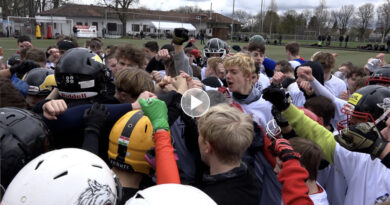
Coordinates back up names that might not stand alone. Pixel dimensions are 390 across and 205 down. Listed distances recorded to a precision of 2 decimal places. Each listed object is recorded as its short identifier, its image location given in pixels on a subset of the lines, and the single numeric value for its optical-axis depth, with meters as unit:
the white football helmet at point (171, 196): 1.41
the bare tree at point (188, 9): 110.64
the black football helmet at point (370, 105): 2.72
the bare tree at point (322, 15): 87.19
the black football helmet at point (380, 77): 3.99
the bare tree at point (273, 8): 93.40
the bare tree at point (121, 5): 73.12
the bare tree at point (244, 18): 98.44
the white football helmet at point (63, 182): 1.49
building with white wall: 72.81
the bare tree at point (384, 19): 70.56
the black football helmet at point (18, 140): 1.79
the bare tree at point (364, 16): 81.06
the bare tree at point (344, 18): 87.88
